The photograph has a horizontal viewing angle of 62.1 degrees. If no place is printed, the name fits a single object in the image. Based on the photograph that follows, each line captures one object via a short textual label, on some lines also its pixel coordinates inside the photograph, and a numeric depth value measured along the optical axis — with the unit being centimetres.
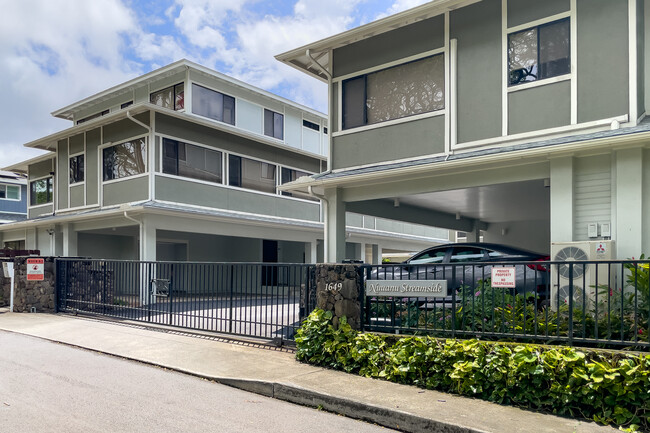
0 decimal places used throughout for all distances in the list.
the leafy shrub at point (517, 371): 545
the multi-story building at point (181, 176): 1802
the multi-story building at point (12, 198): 3328
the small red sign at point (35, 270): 1496
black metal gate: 995
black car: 760
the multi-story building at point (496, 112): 916
